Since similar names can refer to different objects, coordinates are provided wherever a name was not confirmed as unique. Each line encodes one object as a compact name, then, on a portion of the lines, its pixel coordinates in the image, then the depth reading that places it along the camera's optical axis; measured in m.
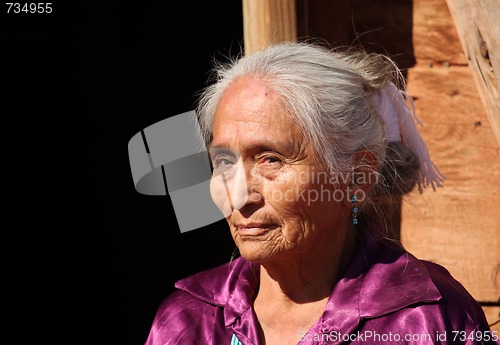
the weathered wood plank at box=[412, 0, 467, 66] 3.48
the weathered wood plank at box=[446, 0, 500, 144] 2.38
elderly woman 2.50
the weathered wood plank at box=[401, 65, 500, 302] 3.47
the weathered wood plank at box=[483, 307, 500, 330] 3.43
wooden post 3.06
